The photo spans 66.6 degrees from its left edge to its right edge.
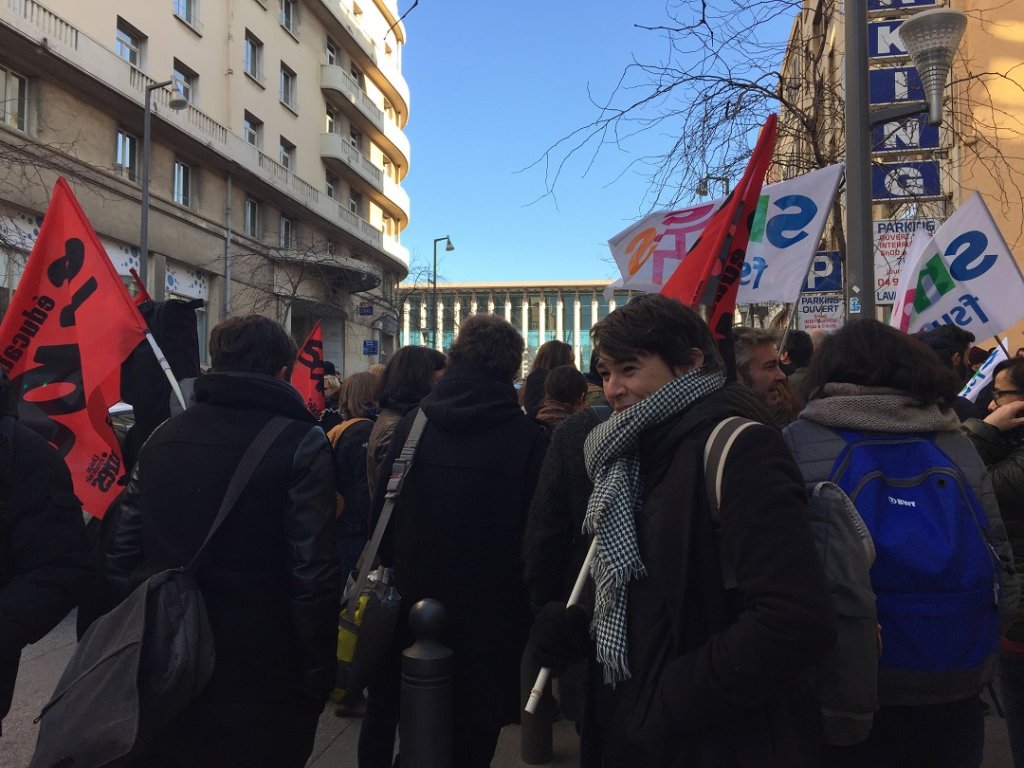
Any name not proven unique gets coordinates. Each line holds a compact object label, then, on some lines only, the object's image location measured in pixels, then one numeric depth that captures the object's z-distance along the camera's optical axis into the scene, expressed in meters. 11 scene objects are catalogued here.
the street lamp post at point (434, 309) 32.44
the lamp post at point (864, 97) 5.13
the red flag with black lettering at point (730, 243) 3.46
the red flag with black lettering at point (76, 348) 3.79
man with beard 3.41
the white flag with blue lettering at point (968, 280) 5.18
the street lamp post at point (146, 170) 16.94
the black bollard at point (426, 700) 2.50
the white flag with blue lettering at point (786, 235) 4.57
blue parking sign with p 7.39
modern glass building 92.88
